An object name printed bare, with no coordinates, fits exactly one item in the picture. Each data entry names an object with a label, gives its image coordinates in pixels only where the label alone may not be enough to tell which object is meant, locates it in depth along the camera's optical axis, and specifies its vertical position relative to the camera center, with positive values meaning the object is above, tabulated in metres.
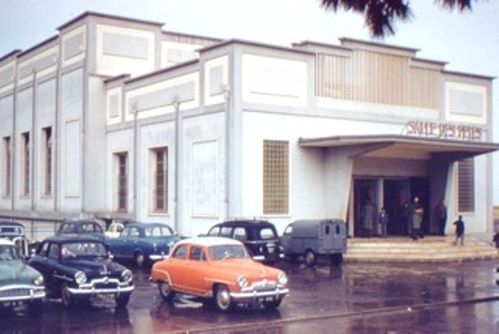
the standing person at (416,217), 34.36 -0.61
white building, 32.66 +3.61
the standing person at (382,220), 35.00 -0.76
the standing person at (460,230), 34.00 -1.19
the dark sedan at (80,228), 30.53 -1.02
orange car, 17.19 -1.70
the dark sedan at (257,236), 26.38 -1.18
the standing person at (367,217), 35.34 -0.63
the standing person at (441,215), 37.03 -0.57
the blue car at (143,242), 26.78 -1.43
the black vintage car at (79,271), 17.39 -1.60
